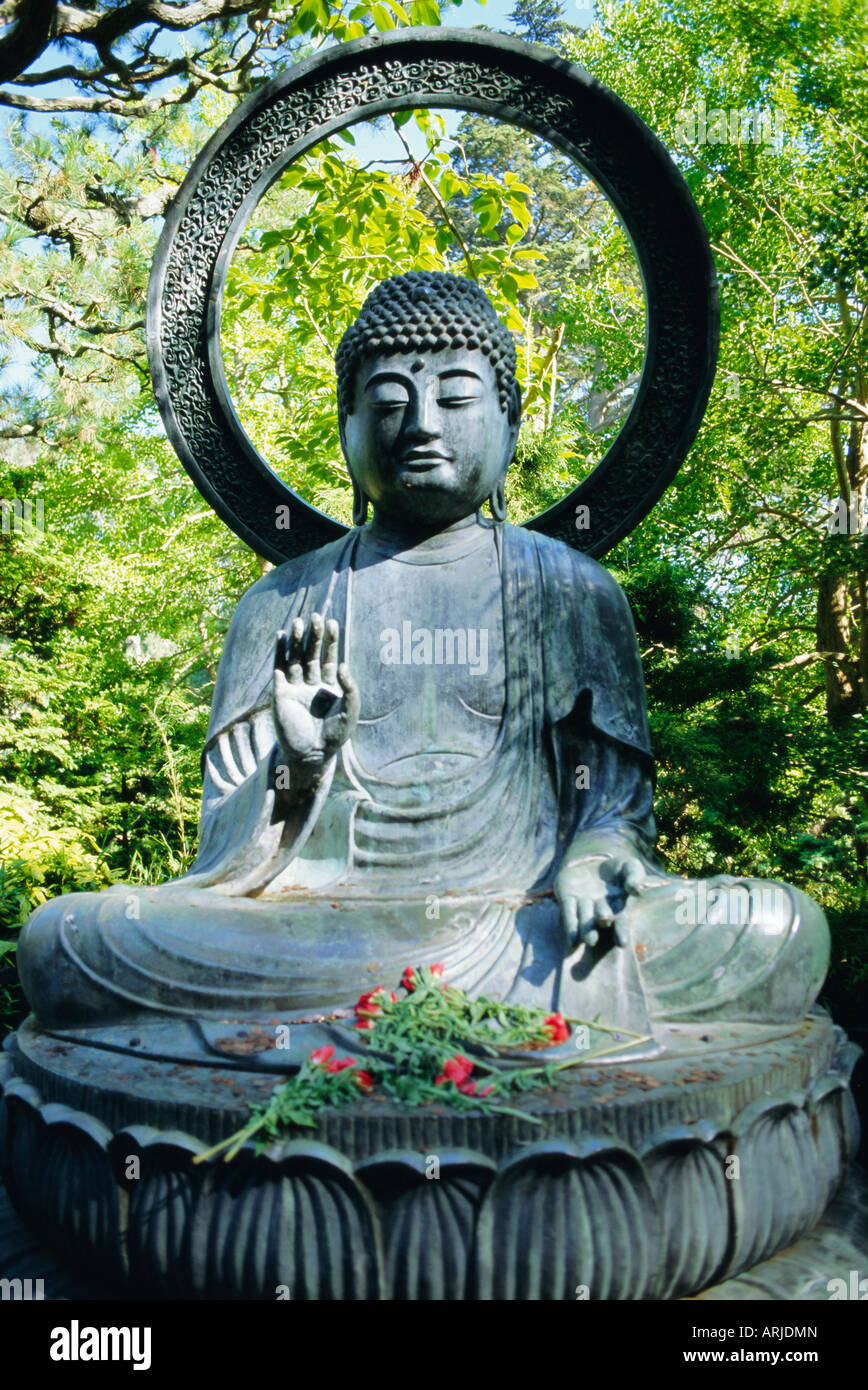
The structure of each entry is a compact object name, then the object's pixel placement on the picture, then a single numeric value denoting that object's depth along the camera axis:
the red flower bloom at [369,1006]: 2.88
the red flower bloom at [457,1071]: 2.61
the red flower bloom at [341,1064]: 2.65
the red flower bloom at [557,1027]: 2.84
